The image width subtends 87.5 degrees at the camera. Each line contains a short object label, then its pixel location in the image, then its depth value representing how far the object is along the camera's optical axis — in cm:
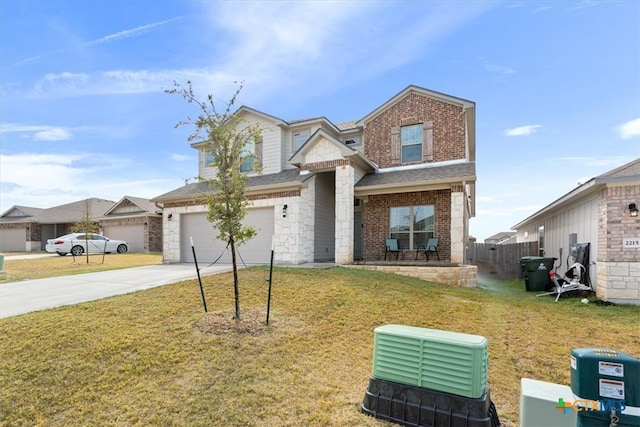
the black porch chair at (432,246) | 1238
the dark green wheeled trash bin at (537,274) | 1105
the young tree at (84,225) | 1792
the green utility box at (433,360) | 290
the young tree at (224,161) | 572
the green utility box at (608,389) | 236
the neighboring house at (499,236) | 4954
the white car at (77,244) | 2133
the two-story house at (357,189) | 1226
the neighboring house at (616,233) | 821
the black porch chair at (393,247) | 1306
